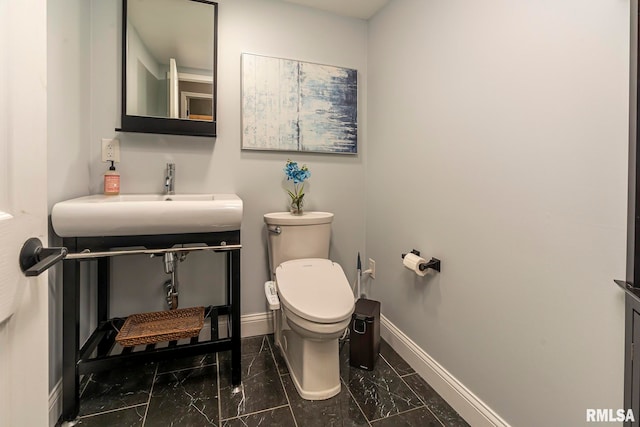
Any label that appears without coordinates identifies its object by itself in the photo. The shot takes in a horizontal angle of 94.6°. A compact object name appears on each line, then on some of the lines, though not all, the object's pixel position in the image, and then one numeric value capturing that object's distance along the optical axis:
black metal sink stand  1.19
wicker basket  1.34
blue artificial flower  1.78
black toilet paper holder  1.41
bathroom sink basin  1.11
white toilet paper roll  1.45
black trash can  1.54
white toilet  1.27
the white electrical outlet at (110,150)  1.55
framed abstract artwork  1.79
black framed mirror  1.57
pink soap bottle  1.50
